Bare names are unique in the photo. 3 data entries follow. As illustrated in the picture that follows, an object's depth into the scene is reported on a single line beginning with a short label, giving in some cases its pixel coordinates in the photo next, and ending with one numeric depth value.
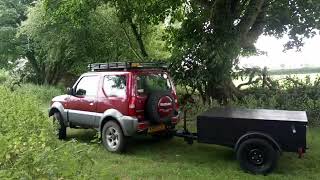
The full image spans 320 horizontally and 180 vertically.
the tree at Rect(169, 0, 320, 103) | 8.87
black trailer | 4.79
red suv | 5.79
